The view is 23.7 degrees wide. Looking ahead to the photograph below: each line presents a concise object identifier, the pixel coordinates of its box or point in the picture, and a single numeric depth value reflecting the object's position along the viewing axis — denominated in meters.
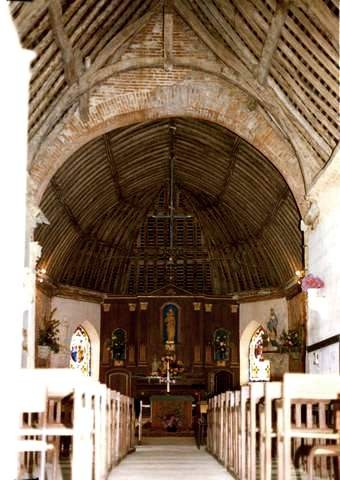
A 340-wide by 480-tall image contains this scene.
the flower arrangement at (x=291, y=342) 20.30
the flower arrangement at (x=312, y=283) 13.80
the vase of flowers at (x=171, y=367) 23.31
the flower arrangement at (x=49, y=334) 20.56
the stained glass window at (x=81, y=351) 24.45
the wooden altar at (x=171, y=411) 21.33
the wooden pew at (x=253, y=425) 8.76
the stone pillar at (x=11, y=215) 6.34
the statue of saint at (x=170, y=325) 24.66
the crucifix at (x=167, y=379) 21.86
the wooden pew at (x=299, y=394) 7.84
